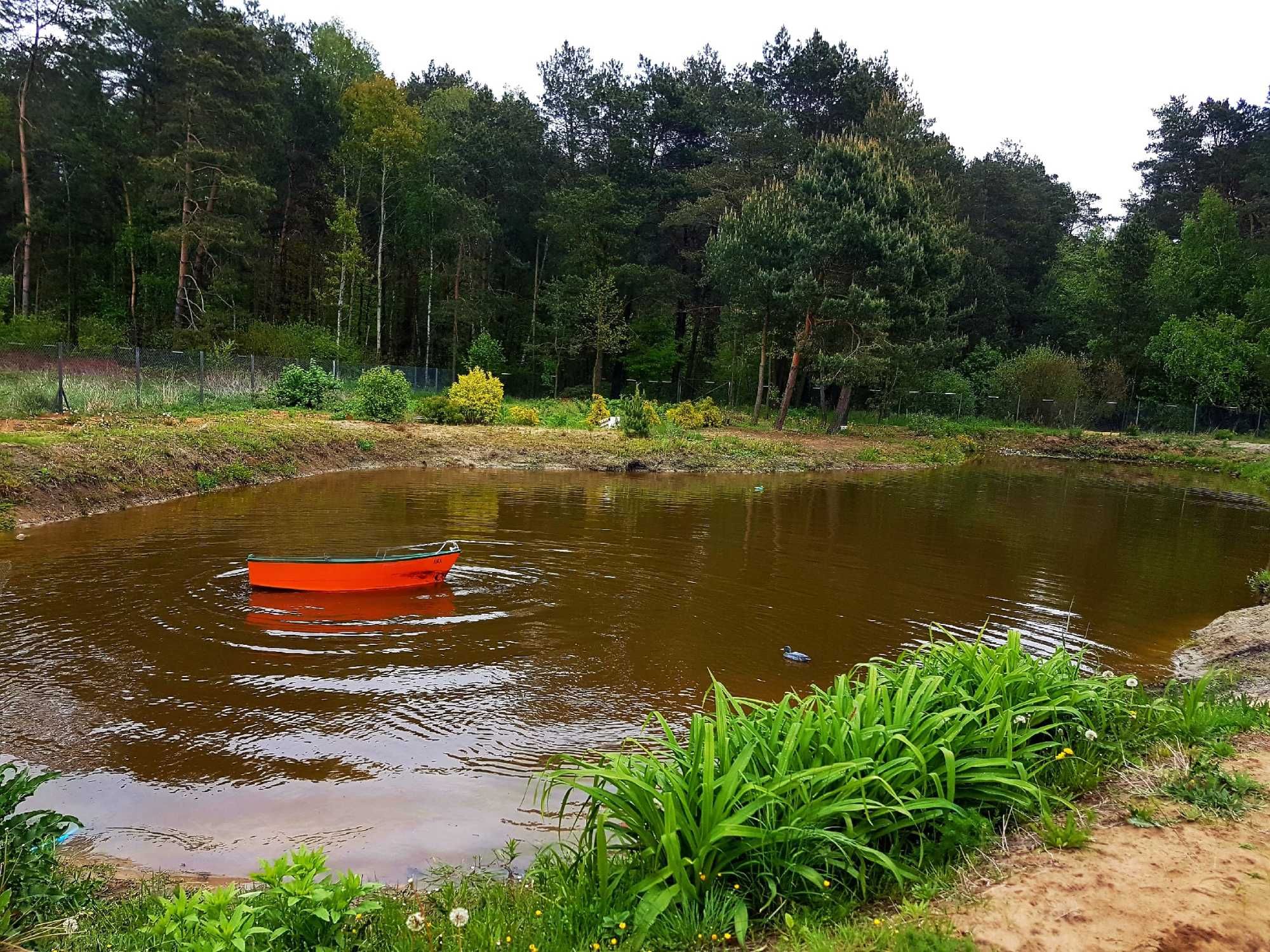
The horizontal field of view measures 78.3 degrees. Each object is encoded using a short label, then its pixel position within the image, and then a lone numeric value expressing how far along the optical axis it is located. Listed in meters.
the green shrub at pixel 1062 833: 3.58
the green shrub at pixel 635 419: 28.09
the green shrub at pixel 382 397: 25.33
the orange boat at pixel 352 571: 9.70
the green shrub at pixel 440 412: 27.41
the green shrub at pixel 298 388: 25.88
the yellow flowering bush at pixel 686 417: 31.89
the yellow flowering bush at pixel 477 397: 27.66
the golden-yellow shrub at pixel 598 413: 30.52
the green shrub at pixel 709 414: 33.25
